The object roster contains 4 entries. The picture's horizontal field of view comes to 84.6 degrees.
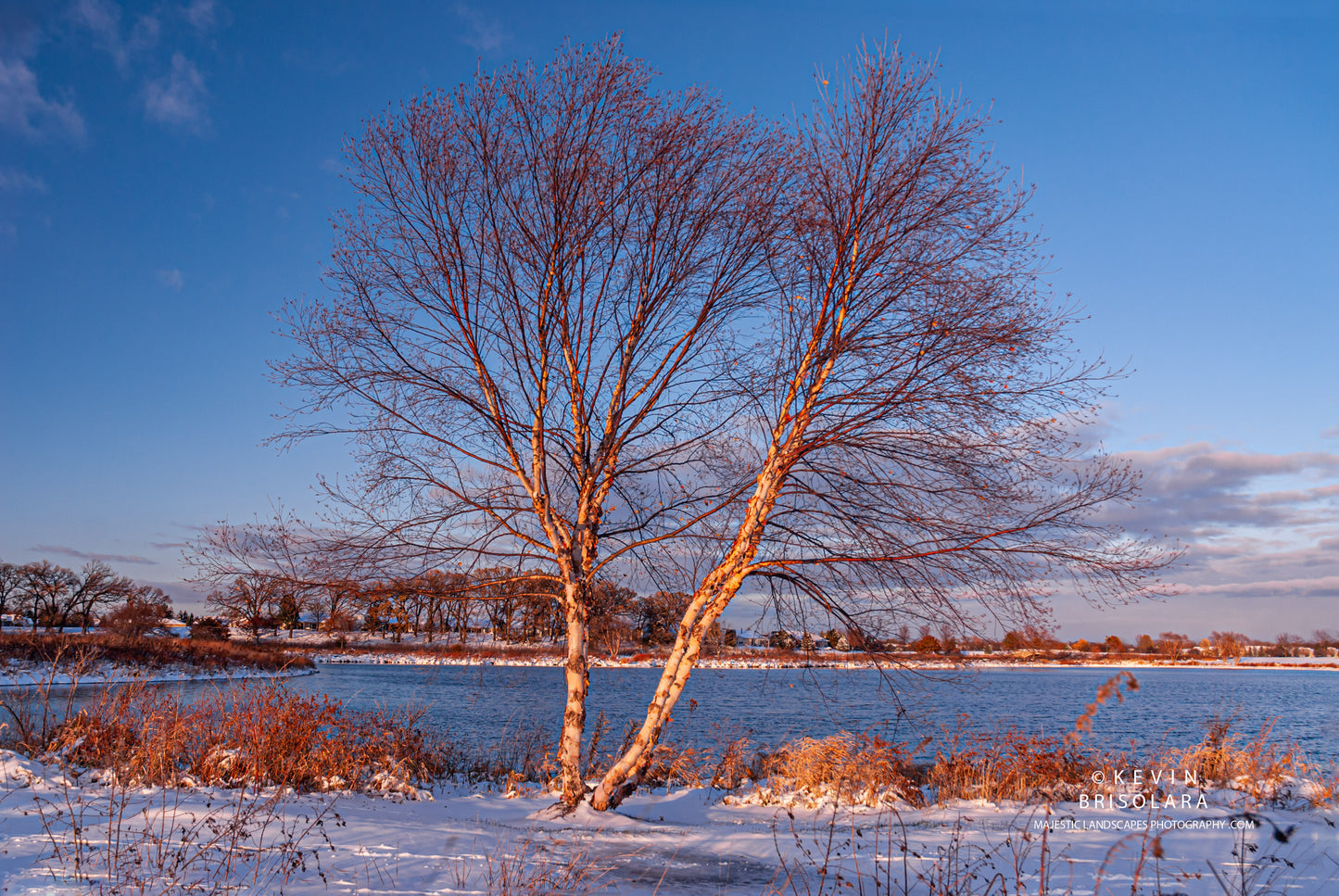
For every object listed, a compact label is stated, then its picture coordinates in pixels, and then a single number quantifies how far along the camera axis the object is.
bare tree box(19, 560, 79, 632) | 66.62
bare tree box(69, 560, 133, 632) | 63.81
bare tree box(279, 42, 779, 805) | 8.62
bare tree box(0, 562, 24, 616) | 66.94
